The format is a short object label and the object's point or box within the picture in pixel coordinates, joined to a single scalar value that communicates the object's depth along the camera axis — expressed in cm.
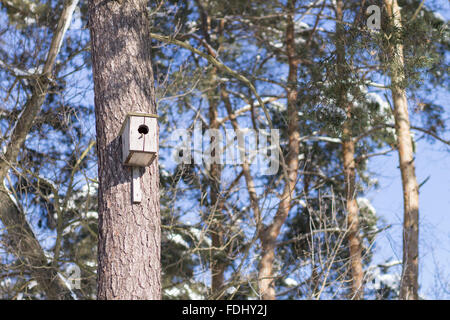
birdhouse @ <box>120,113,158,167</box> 702
